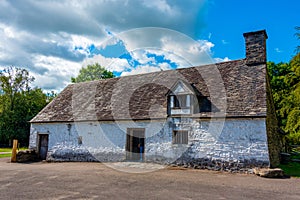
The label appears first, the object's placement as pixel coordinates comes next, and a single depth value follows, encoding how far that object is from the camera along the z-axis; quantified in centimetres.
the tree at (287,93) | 1739
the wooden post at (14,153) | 1556
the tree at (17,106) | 3288
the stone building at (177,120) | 1170
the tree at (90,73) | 4438
